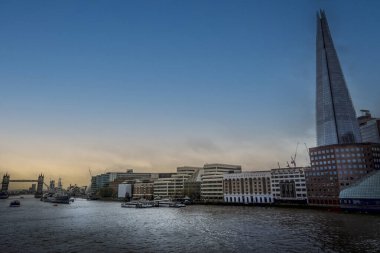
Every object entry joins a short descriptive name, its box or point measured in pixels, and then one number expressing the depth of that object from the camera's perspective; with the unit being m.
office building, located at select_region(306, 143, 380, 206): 144.50
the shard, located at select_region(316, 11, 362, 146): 198.50
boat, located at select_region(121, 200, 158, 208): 182.66
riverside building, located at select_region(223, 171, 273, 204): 189.62
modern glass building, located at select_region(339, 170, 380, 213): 112.73
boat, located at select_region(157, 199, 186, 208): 181.39
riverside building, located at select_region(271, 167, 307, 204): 167.62
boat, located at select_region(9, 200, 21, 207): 195.45
